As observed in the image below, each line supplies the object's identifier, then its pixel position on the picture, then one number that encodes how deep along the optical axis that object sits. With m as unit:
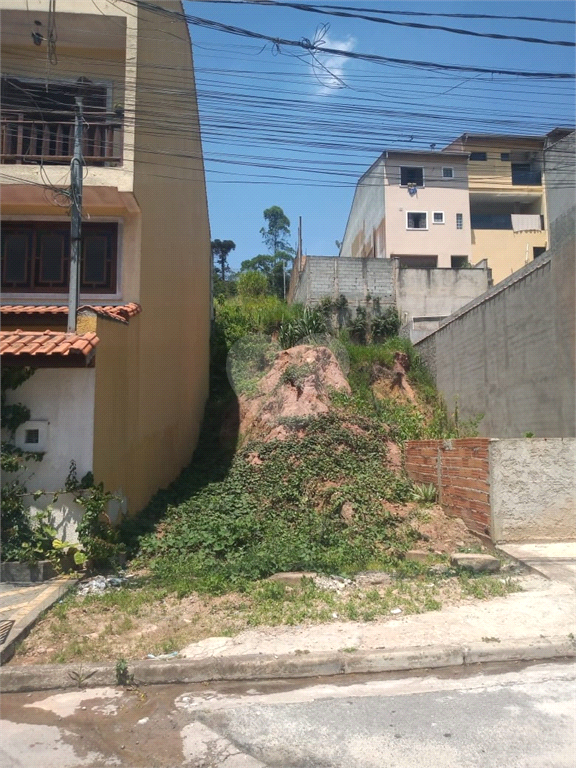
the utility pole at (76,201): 8.10
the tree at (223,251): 49.66
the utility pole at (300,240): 27.48
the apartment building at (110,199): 8.83
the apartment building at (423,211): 29.72
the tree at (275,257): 40.66
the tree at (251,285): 27.70
